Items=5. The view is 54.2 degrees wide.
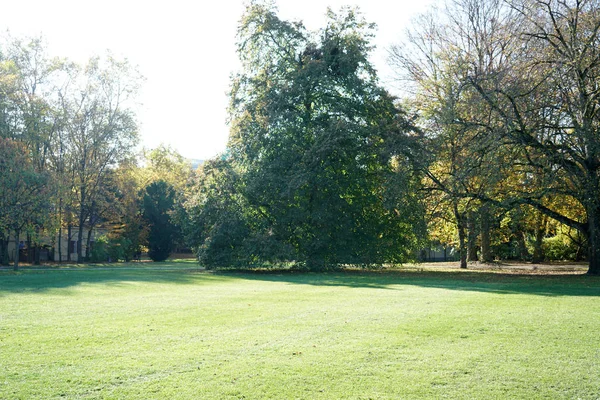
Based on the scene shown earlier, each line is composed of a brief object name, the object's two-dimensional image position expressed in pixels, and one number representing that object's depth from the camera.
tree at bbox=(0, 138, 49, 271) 33.31
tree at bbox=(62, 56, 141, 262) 50.84
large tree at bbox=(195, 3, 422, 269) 32.25
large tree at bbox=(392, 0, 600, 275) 25.80
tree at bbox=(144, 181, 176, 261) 56.12
